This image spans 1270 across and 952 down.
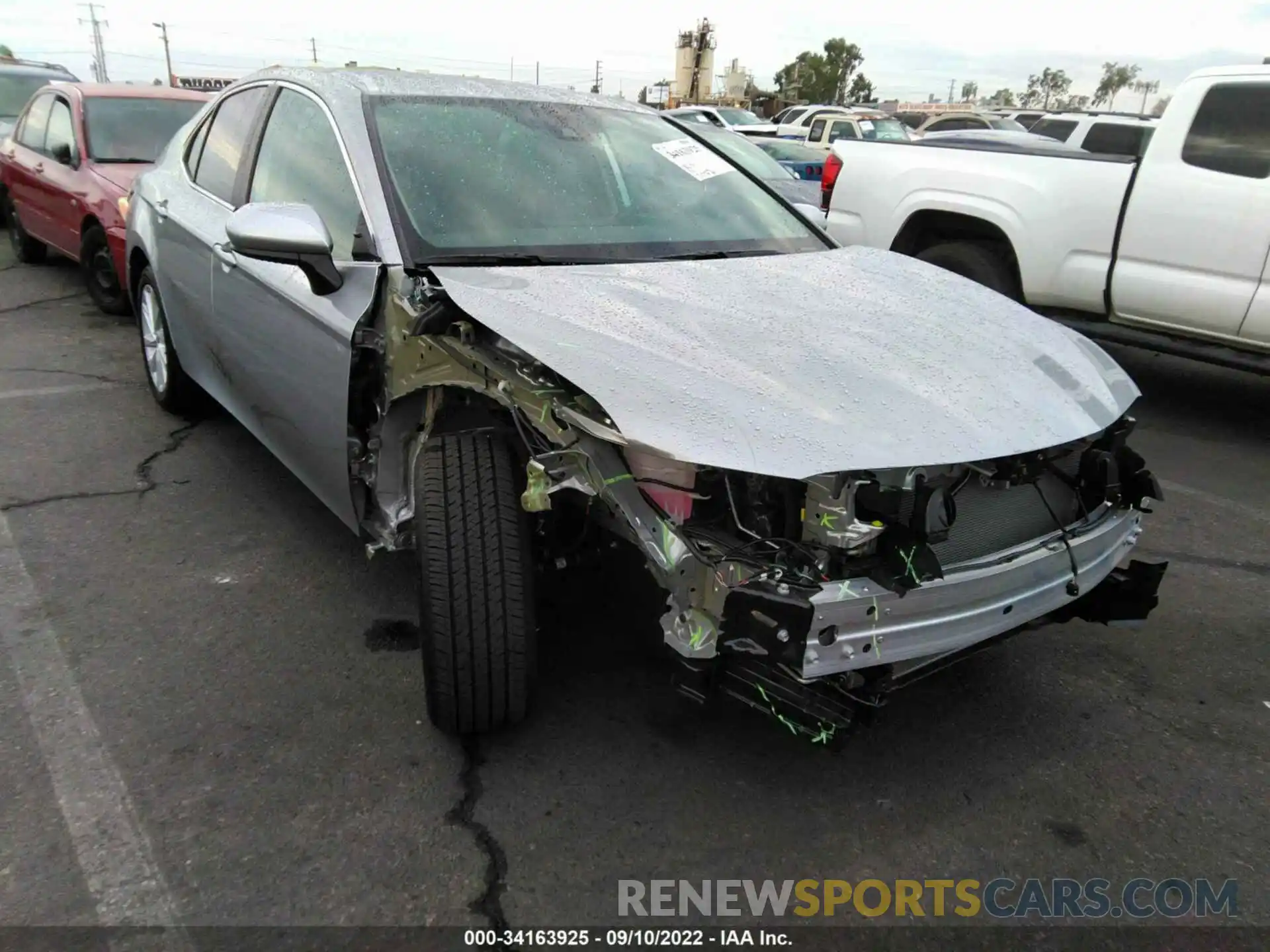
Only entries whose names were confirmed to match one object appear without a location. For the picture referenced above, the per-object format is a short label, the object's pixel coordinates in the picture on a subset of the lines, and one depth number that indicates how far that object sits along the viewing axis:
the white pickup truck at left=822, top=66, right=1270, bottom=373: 5.30
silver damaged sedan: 2.11
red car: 6.57
